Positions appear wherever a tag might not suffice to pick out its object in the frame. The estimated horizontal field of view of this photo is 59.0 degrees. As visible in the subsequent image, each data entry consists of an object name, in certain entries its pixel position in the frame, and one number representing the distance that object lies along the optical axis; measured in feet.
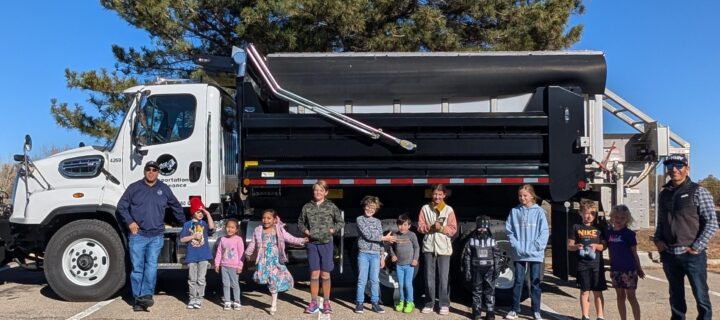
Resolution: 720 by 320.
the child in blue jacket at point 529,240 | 22.35
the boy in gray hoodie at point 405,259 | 23.49
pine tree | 40.50
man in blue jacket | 23.68
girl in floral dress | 23.35
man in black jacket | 18.60
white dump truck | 23.93
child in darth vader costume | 22.48
